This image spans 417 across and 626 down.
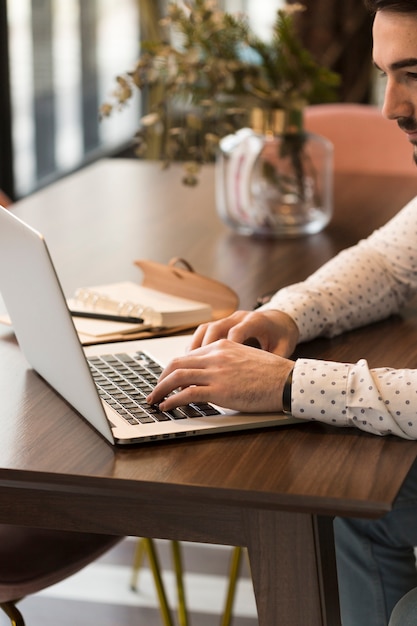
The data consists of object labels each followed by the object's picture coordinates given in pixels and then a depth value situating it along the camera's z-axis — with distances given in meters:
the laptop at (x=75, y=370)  1.69
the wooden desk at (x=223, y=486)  1.62
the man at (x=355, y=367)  1.75
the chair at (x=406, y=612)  1.82
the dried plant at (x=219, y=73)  2.60
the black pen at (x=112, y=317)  2.10
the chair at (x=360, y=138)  3.41
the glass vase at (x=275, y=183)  2.65
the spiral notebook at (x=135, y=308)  2.08
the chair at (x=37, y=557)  1.99
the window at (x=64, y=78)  5.51
